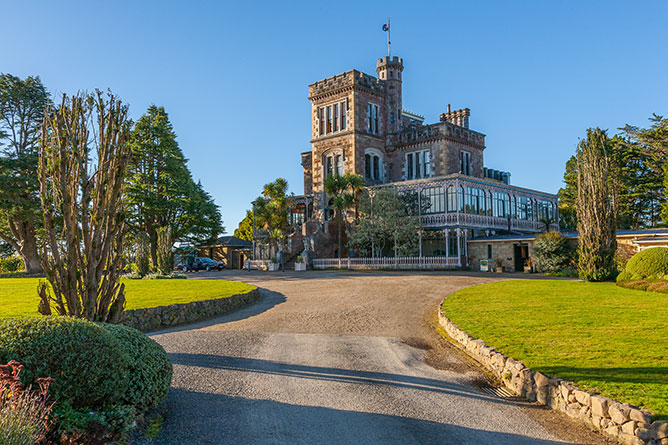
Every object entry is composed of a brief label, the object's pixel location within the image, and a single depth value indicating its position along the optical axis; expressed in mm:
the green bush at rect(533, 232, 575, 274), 29609
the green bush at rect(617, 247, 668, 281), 20250
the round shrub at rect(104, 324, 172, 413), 6047
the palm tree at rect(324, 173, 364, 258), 39312
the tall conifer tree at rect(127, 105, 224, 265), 41219
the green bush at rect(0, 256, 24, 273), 43938
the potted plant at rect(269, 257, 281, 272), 40506
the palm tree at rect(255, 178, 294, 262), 42281
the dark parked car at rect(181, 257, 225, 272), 46541
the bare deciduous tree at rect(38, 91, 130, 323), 8055
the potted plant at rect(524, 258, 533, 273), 32422
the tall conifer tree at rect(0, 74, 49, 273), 34625
